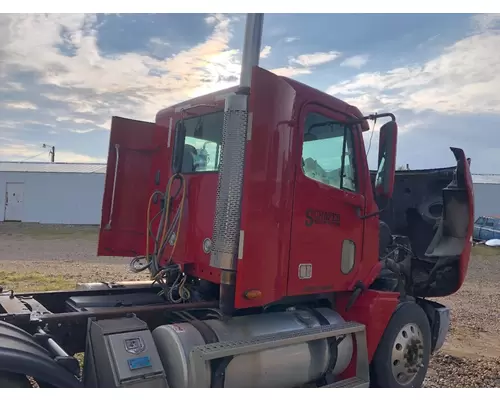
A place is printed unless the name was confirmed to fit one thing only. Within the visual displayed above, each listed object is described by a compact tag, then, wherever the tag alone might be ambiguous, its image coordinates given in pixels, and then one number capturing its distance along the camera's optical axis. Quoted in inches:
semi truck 125.3
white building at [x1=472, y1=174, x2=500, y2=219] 1075.3
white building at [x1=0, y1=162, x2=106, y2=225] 1095.0
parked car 821.9
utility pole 1762.8
